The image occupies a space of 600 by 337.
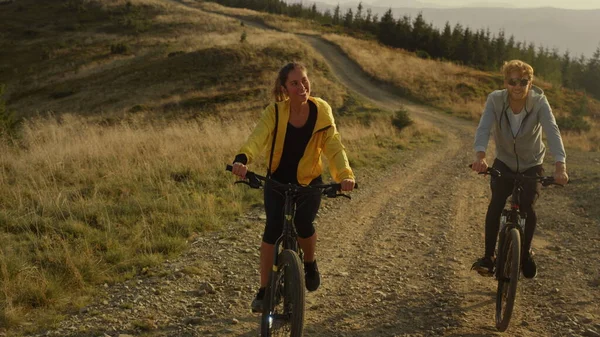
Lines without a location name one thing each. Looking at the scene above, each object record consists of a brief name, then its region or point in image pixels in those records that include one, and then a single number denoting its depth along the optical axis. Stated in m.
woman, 3.86
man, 4.40
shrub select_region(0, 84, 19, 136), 12.42
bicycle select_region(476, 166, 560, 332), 4.19
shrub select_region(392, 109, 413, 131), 20.67
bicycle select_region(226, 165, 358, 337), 3.37
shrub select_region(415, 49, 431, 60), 54.19
